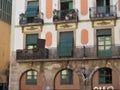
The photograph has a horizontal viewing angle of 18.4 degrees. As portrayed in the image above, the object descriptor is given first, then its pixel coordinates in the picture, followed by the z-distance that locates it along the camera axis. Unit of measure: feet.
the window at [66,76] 106.52
